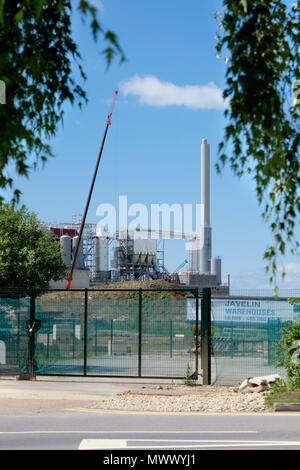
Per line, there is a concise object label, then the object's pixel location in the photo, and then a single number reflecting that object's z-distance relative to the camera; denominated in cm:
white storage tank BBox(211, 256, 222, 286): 9669
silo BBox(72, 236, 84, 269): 8112
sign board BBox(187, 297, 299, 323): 1753
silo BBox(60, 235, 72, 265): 7744
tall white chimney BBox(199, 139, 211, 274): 8406
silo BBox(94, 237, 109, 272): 8800
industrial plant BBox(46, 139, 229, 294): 8431
